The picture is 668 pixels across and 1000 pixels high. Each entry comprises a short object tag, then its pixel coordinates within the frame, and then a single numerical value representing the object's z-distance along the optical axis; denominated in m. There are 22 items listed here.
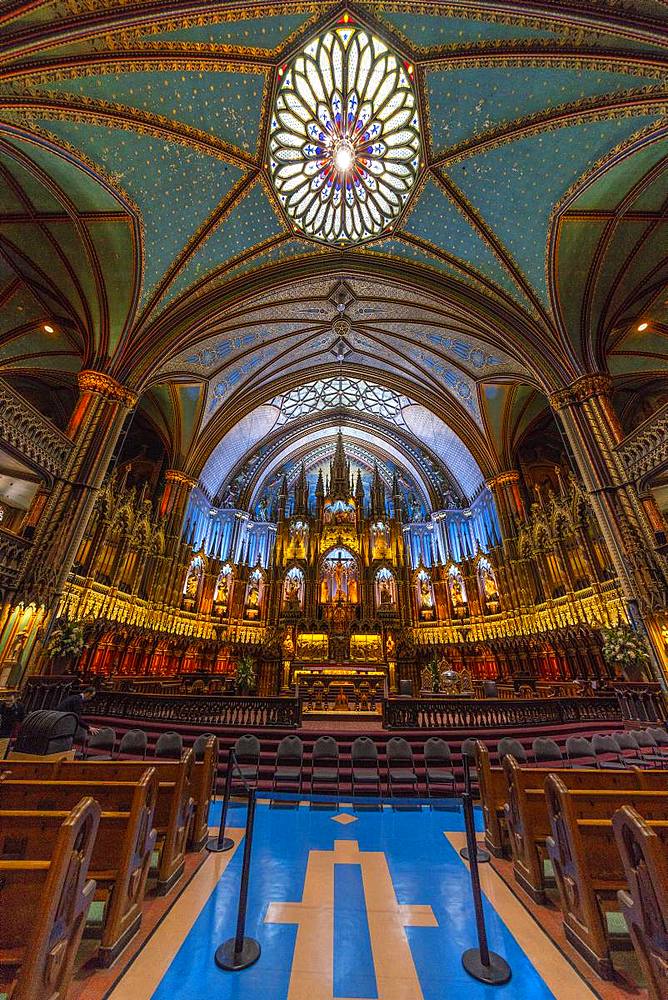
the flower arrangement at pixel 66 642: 10.73
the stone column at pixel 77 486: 10.55
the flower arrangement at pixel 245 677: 13.77
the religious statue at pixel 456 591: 21.40
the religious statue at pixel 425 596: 22.34
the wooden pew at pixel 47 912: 1.73
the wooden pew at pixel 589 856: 2.58
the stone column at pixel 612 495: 10.20
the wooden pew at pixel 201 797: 4.34
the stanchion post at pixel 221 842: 4.35
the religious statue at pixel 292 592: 22.44
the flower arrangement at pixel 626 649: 10.25
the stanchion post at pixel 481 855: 4.15
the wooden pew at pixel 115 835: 2.58
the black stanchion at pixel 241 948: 2.55
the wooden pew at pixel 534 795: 3.49
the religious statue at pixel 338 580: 23.02
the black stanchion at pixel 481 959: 2.46
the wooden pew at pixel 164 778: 3.57
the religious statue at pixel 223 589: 21.50
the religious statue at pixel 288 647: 20.88
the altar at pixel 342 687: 13.96
